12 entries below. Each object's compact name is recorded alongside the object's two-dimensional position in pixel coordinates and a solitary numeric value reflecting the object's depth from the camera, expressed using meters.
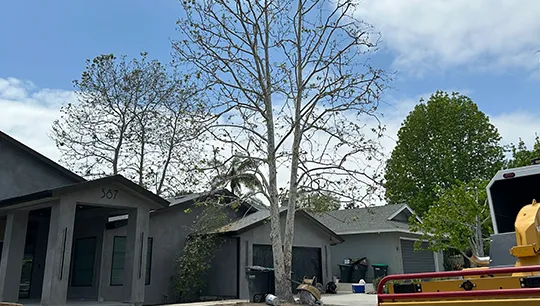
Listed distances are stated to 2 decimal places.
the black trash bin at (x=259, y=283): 14.59
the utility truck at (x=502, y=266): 3.79
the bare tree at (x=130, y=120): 27.14
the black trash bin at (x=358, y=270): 22.81
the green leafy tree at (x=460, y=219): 16.81
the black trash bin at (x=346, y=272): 22.84
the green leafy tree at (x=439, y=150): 33.56
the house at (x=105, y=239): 12.57
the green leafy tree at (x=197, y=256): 16.55
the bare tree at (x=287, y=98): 14.18
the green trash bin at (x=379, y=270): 22.72
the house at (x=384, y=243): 23.27
